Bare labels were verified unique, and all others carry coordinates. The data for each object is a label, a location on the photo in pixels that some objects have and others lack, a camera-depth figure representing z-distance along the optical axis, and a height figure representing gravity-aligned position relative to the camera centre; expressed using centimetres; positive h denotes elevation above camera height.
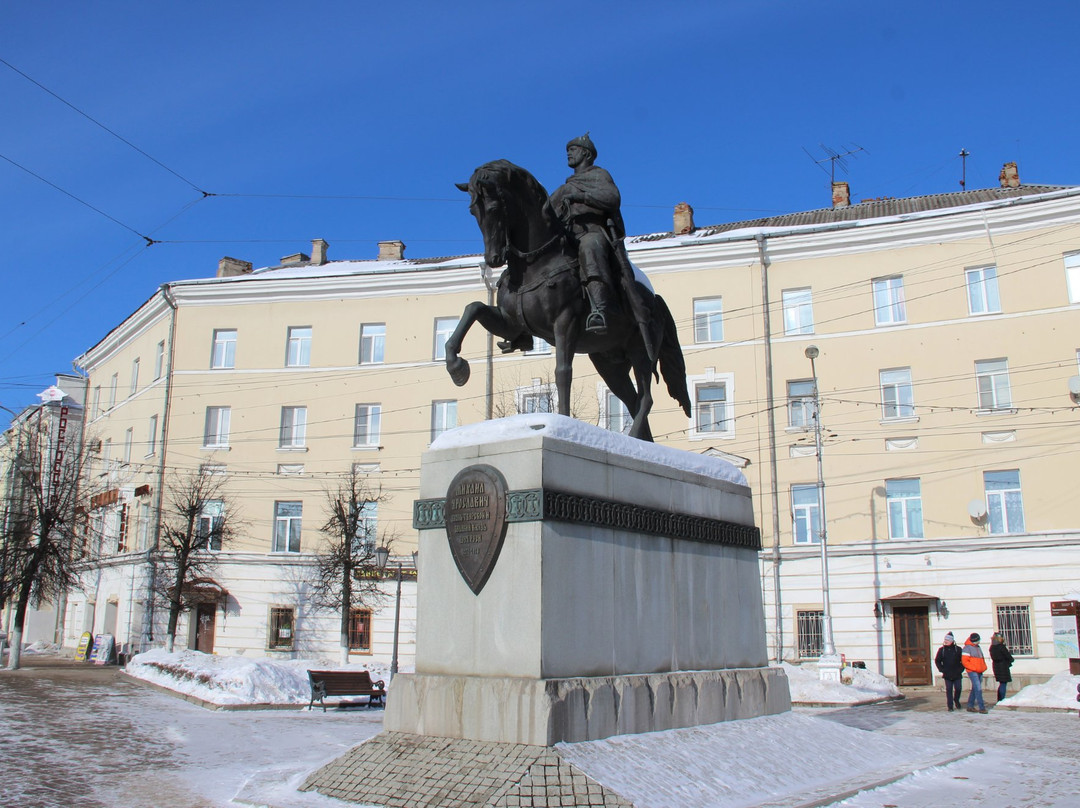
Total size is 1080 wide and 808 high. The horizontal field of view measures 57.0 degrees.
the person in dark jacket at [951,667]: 1942 -100
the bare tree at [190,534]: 3203 +244
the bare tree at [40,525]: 3092 +267
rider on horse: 842 +320
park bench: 1819 -138
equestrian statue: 816 +286
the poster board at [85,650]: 3550 -149
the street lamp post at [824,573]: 2604 +107
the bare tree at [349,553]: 3219 +184
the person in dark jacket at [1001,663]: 2118 -101
